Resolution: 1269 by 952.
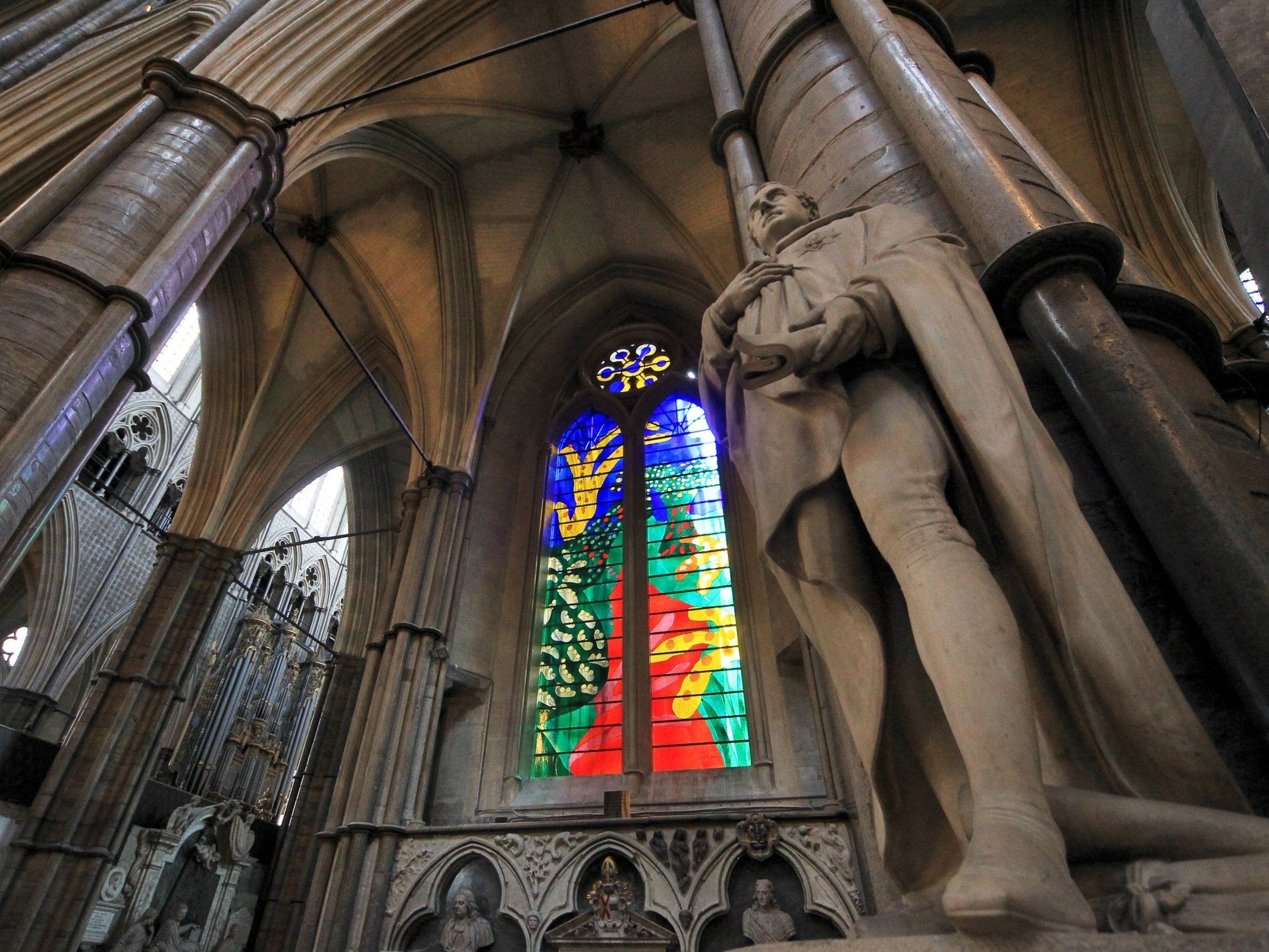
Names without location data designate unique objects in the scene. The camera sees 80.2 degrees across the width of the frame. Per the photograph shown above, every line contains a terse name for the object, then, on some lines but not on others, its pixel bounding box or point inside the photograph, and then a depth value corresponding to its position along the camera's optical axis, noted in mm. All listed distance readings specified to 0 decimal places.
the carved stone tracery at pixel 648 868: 4785
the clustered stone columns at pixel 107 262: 3264
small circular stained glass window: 9461
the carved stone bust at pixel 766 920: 4578
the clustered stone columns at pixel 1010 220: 1188
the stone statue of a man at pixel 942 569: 961
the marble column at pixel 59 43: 6539
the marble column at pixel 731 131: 3053
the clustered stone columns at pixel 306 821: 8703
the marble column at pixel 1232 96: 1255
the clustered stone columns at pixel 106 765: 6402
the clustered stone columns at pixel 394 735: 5316
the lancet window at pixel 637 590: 6762
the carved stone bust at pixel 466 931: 5023
